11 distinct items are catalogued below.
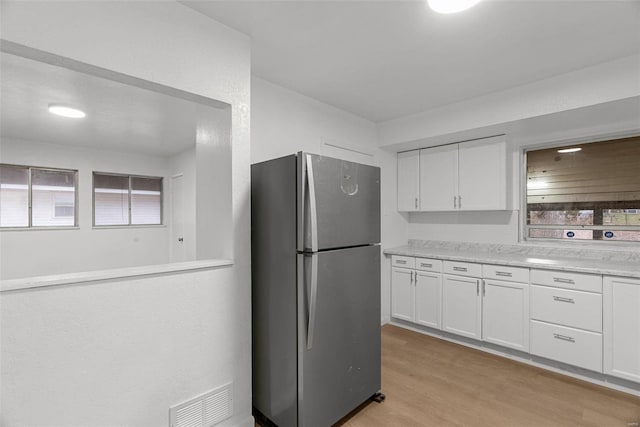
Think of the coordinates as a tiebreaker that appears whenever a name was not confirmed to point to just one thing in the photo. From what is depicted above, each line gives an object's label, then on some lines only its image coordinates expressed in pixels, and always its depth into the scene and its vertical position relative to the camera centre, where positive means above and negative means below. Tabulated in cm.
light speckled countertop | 244 -45
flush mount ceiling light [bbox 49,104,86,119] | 303 +109
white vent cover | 162 -113
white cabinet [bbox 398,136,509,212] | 314 +42
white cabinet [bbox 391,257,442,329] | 330 -92
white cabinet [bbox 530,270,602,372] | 237 -89
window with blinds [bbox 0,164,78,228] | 445 +26
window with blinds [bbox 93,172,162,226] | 523 +26
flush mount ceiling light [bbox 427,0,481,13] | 150 +108
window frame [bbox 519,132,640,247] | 277 -12
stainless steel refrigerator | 172 -48
